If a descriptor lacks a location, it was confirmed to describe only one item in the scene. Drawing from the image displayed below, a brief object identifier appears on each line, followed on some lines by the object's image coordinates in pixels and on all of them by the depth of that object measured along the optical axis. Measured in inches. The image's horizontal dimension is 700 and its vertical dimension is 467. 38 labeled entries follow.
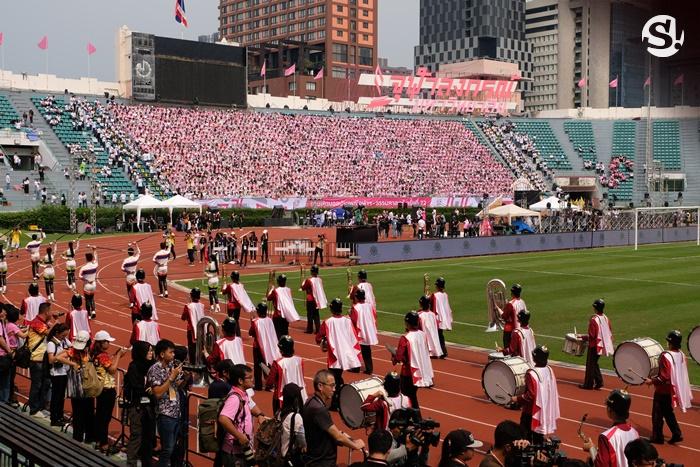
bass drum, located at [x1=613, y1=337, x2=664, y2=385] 492.1
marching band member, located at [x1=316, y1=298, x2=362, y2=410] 549.0
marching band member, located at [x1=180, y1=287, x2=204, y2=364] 633.6
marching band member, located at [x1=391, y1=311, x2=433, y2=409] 484.4
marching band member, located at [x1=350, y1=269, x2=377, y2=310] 723.4
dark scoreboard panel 2763.3
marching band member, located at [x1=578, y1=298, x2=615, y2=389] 585.0
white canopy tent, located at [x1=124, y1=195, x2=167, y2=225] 1941.4
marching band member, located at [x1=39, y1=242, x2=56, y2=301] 1045.2
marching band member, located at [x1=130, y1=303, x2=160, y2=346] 536.1
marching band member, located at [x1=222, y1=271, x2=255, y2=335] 741.9
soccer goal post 1961.6
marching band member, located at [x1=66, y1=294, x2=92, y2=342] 576.4
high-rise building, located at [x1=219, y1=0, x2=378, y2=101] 5310.0
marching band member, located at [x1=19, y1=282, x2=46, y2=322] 634.8
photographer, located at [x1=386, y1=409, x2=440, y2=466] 276.7
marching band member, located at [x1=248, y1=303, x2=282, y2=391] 563.2
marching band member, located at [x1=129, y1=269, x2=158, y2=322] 741.9
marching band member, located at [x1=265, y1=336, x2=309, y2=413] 413.7
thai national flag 2792.1
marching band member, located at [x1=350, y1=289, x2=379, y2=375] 633.0
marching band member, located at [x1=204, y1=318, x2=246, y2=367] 470.0
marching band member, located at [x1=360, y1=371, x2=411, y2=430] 351.3
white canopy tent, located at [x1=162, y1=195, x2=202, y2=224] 1935.3
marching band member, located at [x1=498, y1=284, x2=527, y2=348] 625.3
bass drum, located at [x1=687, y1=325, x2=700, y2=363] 567.2
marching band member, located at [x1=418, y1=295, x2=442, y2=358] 612.5
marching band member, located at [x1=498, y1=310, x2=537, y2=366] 520.1
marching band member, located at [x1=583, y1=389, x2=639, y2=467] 312.7
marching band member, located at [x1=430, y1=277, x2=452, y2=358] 707.4
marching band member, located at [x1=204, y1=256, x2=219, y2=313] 962.7
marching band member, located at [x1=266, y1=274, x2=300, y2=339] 702.5
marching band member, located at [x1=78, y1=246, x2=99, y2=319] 934.4
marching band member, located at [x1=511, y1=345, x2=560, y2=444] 412.5
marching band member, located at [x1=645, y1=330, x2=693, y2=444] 463.8
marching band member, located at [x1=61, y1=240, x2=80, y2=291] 1106.7
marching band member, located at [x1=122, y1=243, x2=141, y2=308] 954.5
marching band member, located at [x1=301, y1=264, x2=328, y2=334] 802.8
